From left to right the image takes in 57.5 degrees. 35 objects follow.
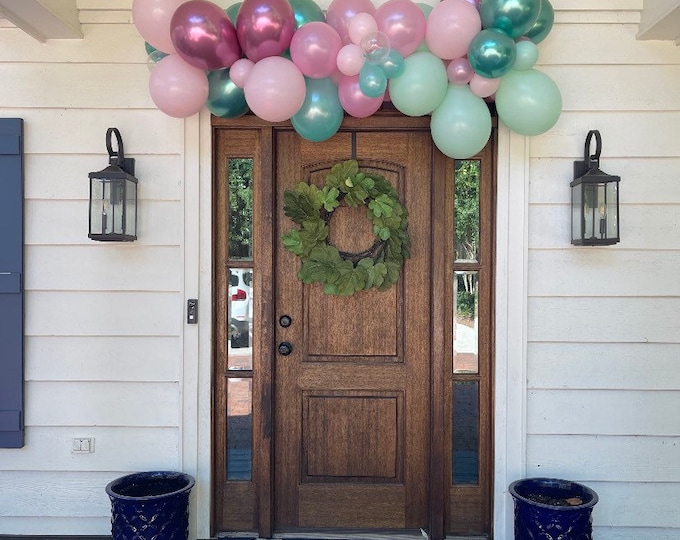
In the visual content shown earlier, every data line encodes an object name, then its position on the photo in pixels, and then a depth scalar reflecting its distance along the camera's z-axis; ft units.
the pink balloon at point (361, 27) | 7.45
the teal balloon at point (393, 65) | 7.48
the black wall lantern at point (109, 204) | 8.08
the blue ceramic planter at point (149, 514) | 7.71
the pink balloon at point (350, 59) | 7.41
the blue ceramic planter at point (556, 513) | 7.59
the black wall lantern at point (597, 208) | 8.10
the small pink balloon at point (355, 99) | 7.66
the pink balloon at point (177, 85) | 7.58
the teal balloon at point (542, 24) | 7.83
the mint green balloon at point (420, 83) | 7.55
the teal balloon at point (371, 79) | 7.45
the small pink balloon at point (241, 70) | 7.55
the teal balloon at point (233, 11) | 8.07
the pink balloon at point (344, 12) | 7.72
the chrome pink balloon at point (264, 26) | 7.26
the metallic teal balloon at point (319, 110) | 7.72
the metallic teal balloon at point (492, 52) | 7.26
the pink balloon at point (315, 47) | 7.33
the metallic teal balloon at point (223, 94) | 7.76
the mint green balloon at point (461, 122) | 7.67
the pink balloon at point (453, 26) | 7.41
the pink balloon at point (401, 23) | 7.46
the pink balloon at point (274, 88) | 7.25
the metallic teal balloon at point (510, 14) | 7.34
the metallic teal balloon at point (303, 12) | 7.72
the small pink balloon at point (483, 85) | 7.70
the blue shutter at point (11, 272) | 8.59
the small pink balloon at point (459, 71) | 7.73
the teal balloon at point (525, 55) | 7.61
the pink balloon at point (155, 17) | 7.49
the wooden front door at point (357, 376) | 8.97
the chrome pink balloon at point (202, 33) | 7.18
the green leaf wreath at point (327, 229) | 8.68
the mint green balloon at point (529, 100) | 7.60
